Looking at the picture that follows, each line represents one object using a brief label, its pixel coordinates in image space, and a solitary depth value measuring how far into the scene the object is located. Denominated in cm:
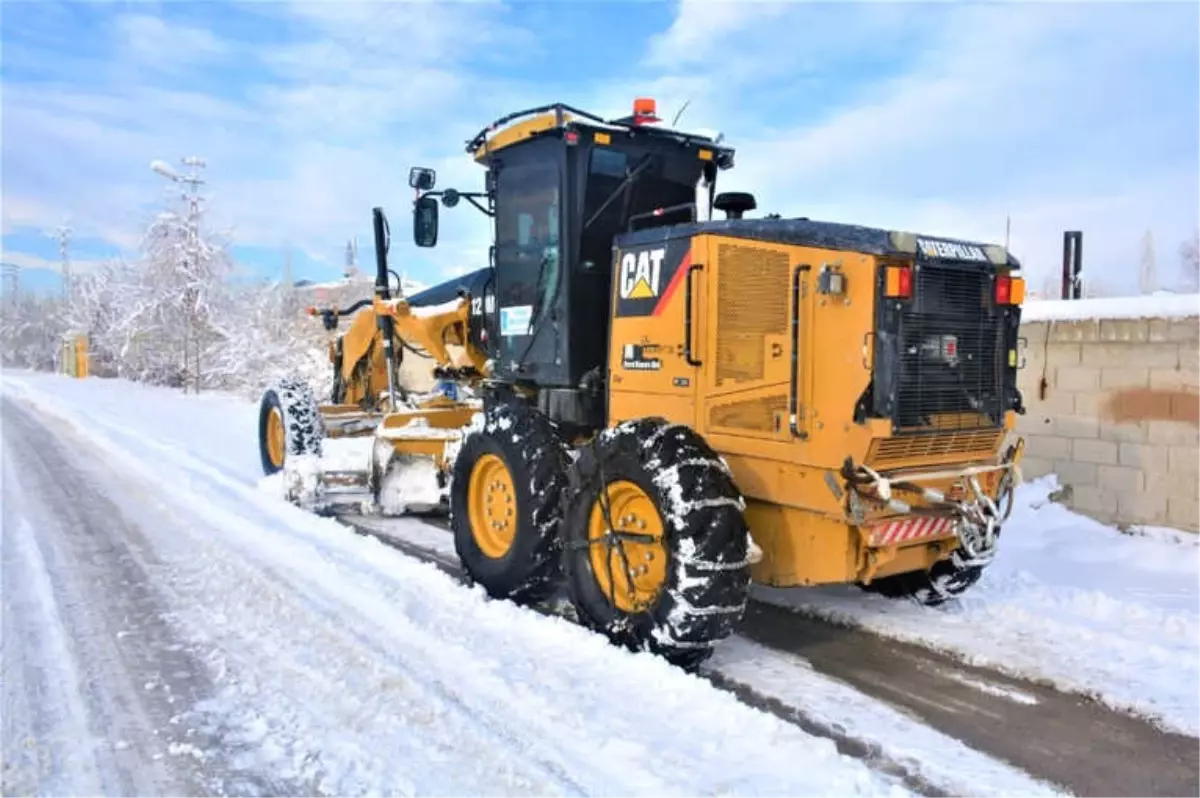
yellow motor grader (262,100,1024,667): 438
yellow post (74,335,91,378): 3753
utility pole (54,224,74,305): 5369
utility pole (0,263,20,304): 6881
